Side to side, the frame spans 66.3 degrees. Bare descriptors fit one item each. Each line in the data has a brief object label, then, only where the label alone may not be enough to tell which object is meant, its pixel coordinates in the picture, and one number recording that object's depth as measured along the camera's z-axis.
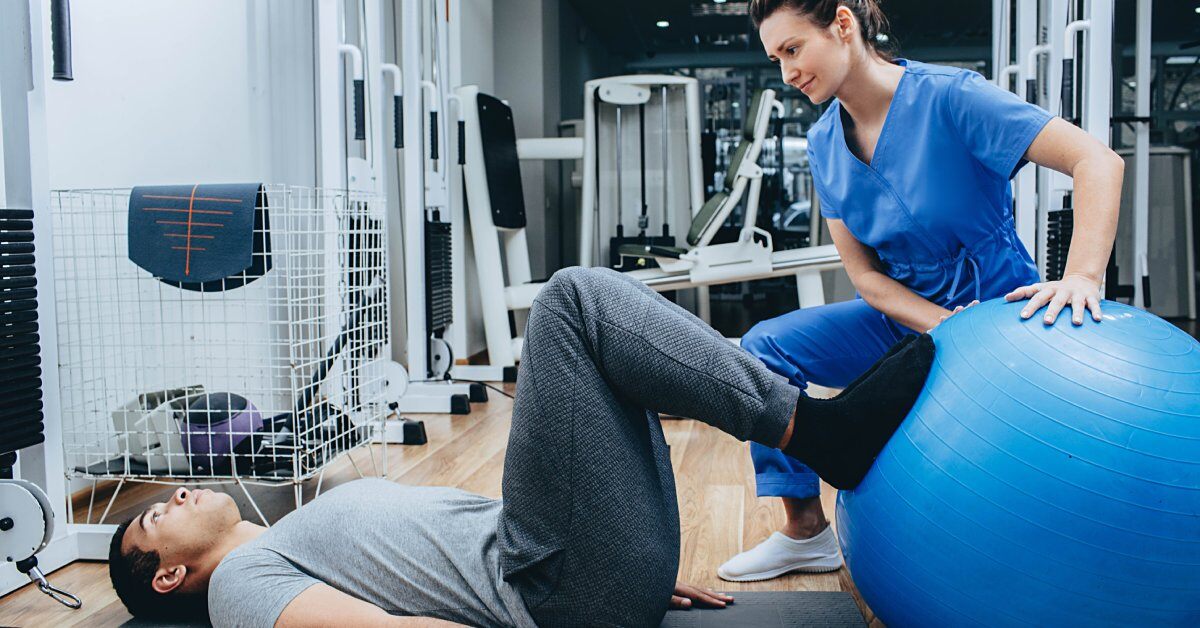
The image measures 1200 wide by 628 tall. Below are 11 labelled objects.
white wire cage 1.84
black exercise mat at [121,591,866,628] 1.33
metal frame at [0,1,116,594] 1.60
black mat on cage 1.68
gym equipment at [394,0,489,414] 3.21
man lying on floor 1.08
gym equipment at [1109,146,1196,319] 5.55
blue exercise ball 0.97
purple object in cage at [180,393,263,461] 1.82
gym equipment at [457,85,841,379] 3.91
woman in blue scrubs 1.35
